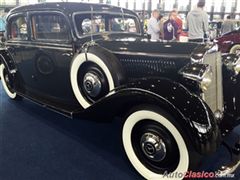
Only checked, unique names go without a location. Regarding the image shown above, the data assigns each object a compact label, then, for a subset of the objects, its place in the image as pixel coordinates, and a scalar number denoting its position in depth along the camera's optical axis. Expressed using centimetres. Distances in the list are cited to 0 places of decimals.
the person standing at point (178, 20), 651
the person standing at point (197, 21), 565
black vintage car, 206
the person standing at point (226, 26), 1078
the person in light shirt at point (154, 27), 673
